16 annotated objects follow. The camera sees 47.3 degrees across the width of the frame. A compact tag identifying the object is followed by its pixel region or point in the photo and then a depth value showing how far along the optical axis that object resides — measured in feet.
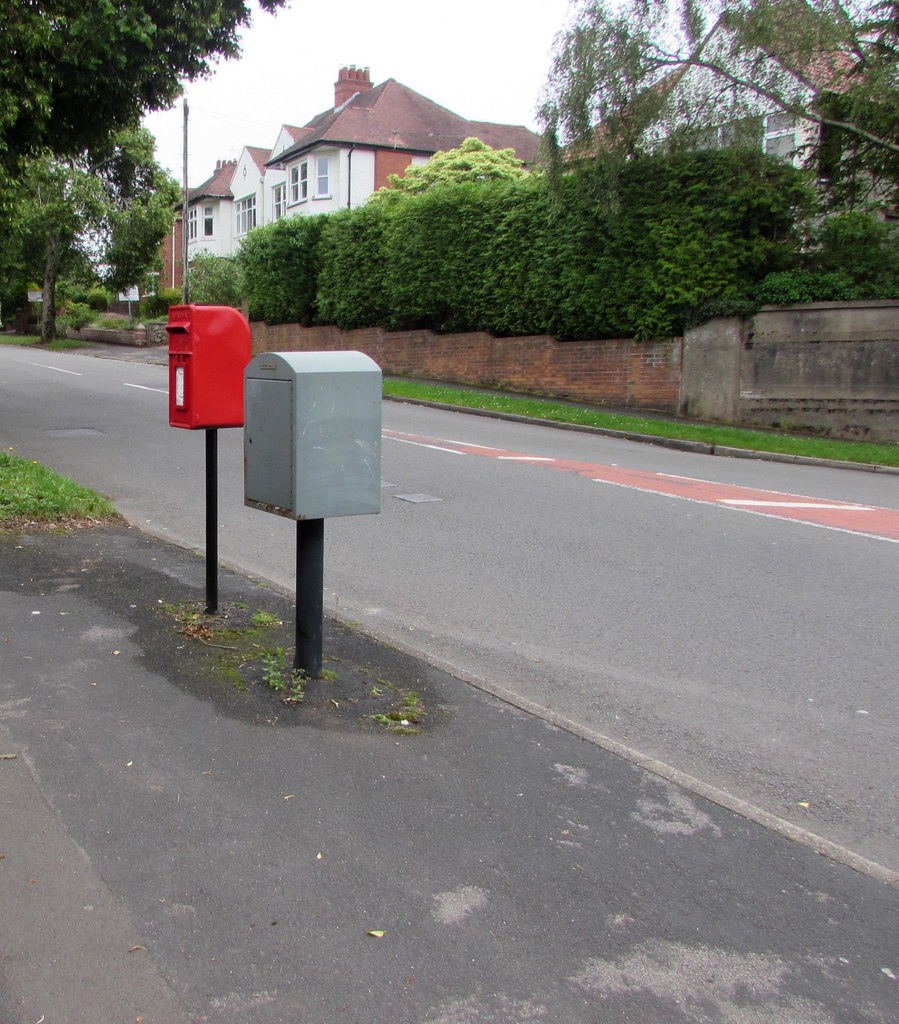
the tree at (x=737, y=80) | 58.70
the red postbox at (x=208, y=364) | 17.17
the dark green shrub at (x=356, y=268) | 99.71
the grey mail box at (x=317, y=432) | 14.23
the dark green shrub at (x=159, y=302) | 172.45
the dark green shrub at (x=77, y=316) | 164.76
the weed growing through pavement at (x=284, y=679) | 14.93
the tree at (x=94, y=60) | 39.96
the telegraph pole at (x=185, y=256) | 132.57
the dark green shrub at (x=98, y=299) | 187.93
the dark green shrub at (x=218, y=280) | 143.95
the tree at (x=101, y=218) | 123.44
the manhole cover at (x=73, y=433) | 49.08
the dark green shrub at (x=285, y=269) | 111.04
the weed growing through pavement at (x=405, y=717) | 14.12
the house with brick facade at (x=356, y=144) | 152.87
